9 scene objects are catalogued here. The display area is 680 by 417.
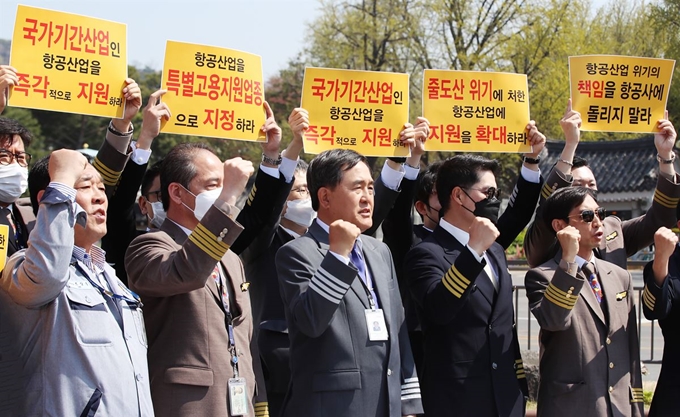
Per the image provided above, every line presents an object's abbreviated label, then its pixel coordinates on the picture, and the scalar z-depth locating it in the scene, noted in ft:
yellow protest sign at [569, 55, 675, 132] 19.61
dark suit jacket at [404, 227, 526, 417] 15.14
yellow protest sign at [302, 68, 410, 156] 17.88
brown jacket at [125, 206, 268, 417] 12.62
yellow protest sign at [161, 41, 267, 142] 16.63
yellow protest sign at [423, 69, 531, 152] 18.85
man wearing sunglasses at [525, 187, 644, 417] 15.65
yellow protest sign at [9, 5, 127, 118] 15.07
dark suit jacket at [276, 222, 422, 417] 13.01
